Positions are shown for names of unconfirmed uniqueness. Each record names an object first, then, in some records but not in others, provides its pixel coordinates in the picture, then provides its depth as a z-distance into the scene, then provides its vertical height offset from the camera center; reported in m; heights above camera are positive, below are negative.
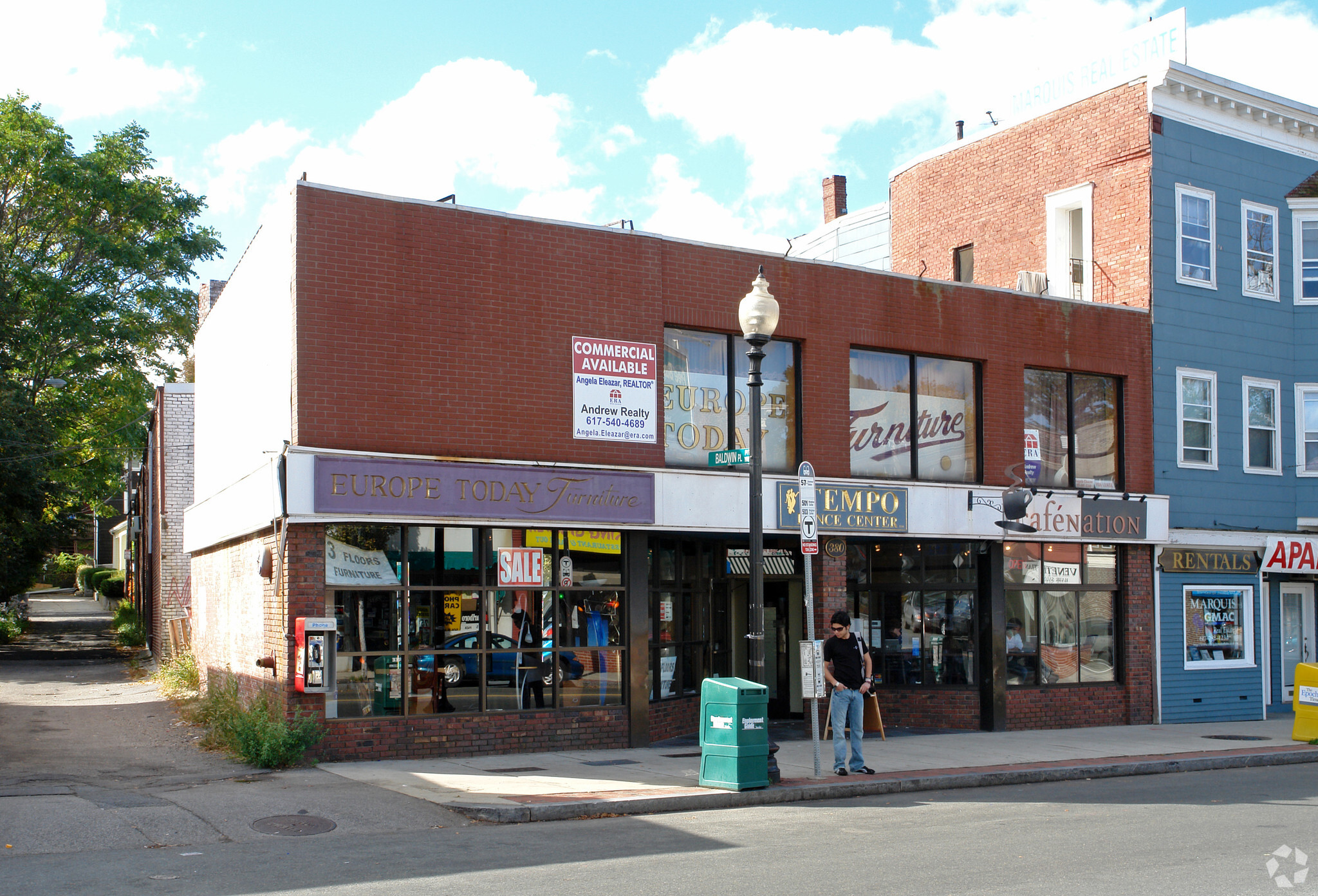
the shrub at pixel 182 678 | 20.94 -2.92
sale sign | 14.83 -0.64
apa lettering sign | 21.97 -0.80
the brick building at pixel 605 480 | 13.97 +0.49
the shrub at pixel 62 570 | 88.30 -3.78
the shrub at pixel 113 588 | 55.72 -3.25
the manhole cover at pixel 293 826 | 9.93 -2.64
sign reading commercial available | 15.54 +1.70
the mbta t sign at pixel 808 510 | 13.11 +0.06
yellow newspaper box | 17.81 -2.91
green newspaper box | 12.03 -2.28
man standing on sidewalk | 13.43 -1.97
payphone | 13.16 -1.56
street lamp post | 12.68 +1.16
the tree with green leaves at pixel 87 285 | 34.09 +7.16
